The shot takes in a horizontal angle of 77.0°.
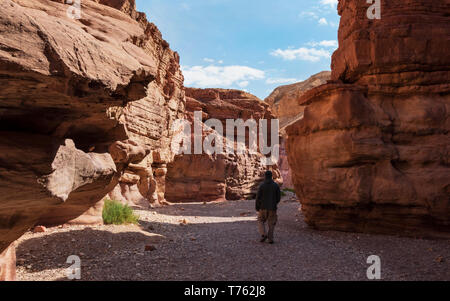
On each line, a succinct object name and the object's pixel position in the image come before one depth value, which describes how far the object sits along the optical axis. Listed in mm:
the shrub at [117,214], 7809
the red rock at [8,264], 3840
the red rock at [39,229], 6301
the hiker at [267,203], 7086
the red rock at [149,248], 6070
